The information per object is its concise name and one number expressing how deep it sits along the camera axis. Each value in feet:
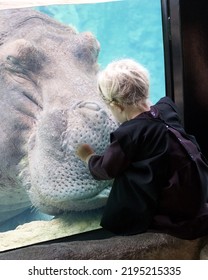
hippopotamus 5.66
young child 4.97
